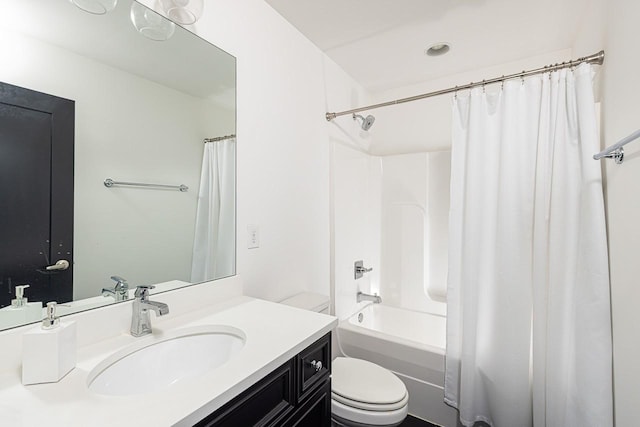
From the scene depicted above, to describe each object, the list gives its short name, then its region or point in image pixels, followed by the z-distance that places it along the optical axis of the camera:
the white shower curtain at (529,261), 1.30
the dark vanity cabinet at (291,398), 0.72
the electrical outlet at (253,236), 1.49
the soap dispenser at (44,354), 0.68
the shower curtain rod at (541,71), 1.33
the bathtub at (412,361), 1.82
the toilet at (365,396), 1.38
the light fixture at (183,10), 1.11
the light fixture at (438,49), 2.04
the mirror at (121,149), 0.83
